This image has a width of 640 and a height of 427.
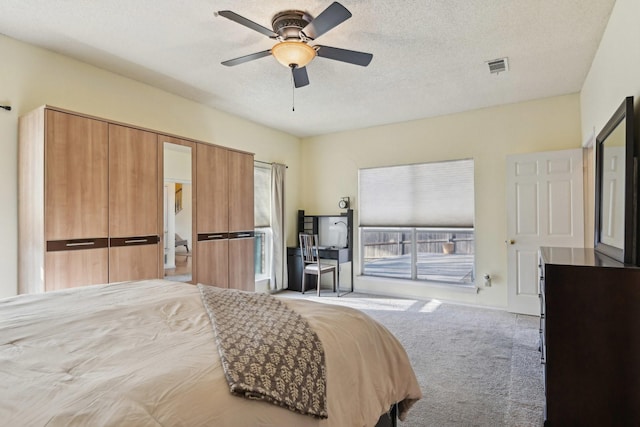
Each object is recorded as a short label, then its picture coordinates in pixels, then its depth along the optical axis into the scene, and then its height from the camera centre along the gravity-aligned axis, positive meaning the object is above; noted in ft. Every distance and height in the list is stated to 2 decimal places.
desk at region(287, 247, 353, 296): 18.31 -2.65
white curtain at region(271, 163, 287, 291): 18.67 -0.73
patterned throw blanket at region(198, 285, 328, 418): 3.44 -1.57
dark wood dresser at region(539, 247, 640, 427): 5.69 -2.25
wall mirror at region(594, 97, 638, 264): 6.21 +0.52
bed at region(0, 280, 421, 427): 2.81 -1.52
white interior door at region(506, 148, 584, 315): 13.29 +0.07
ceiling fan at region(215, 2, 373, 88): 8.06 +4.11
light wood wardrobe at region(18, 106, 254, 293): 8.89 +0.43
